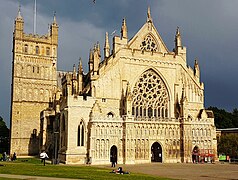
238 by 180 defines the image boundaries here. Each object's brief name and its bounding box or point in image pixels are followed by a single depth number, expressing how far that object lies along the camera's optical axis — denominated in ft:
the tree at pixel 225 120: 315.74
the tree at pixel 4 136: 293.37
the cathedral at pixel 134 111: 156.66
